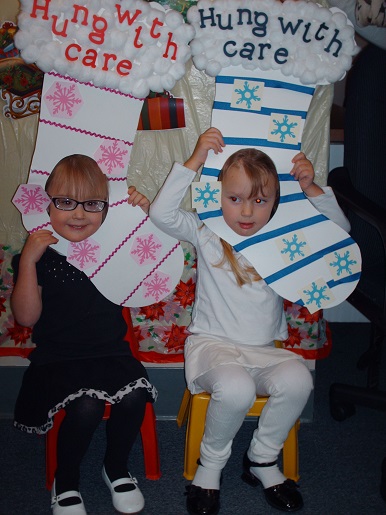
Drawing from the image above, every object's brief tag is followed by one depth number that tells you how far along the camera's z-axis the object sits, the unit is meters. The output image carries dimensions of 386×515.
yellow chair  1.63
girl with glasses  1.51
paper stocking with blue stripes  1.63
